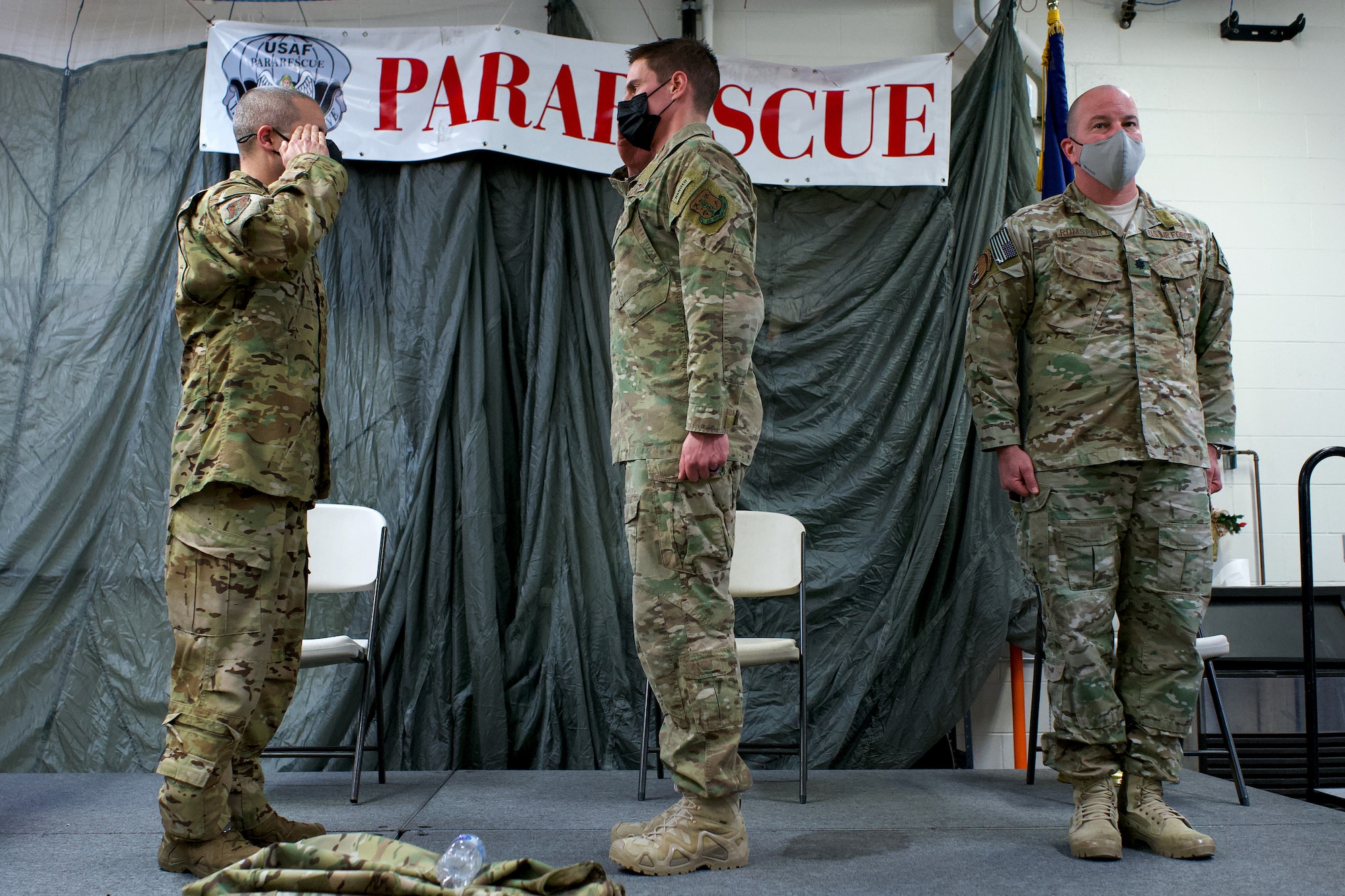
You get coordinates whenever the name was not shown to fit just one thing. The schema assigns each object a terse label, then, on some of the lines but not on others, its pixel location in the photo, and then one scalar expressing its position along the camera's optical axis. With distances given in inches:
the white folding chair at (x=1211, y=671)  103.3
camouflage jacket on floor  54.7
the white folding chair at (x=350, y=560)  111.7
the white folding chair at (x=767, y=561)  118.0
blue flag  134.8
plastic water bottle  58.3
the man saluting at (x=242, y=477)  72.5
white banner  135.1
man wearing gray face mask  81.4
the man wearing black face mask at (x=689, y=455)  73.9
